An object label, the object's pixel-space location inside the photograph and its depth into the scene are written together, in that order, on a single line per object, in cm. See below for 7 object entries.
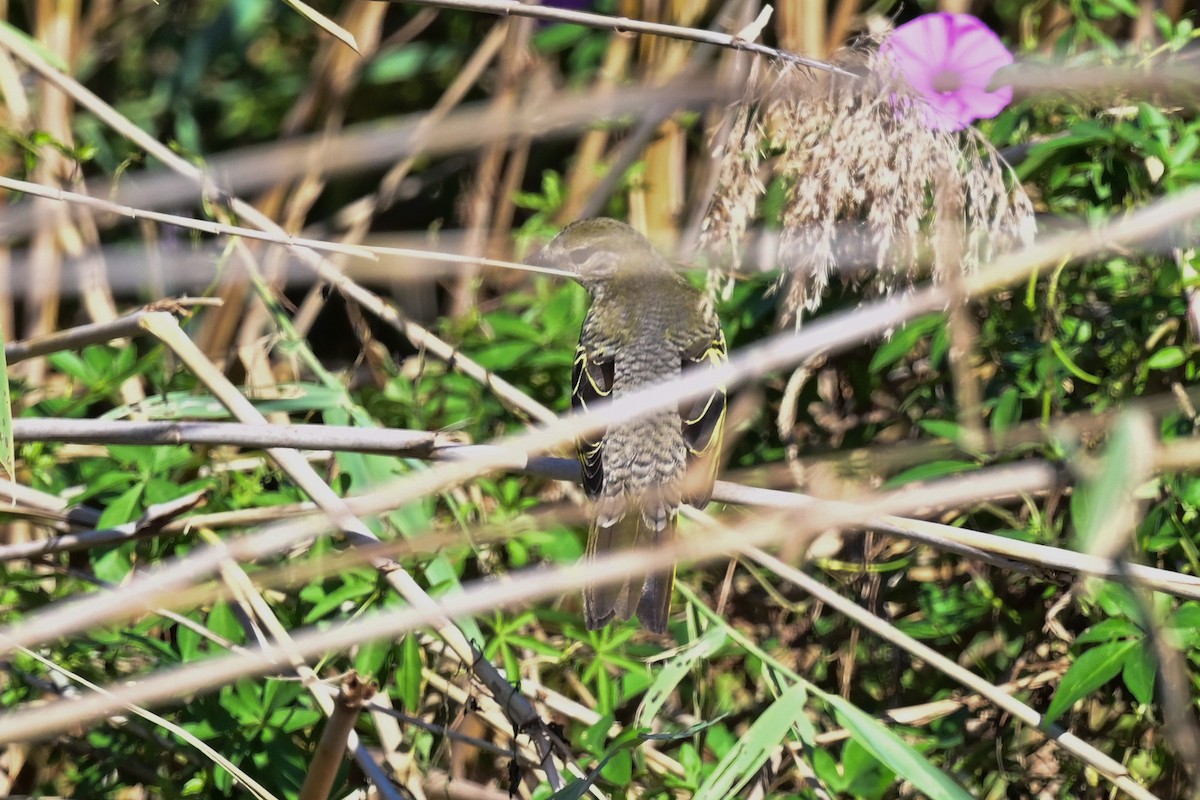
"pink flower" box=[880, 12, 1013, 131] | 552
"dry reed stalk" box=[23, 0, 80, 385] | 786
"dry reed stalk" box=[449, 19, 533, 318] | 884
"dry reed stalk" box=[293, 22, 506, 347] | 858
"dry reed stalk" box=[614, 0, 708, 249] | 844
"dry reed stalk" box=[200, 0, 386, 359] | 855
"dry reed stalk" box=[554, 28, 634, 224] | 864
